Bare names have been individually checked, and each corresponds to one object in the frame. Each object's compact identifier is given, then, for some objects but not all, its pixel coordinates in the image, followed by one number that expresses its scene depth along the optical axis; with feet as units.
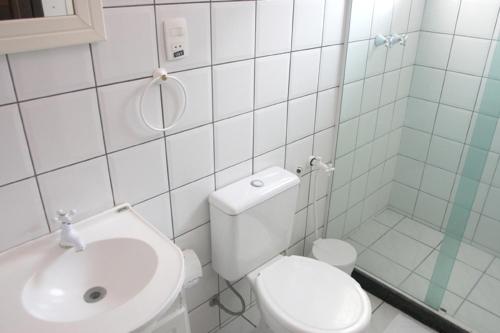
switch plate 3.83
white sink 2.95
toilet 4.59
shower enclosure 6.29
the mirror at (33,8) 2.93
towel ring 3.88
